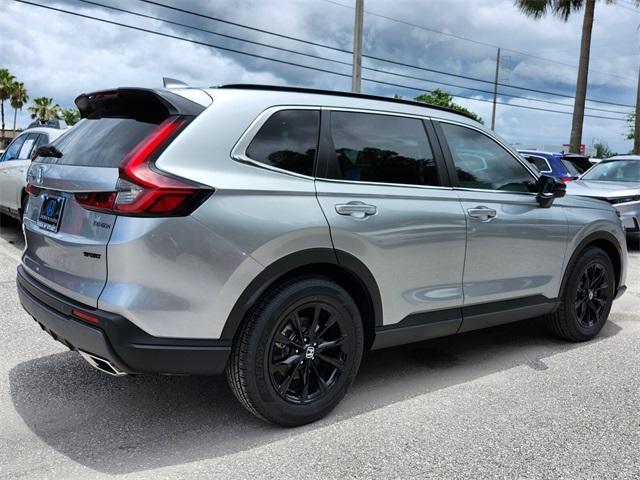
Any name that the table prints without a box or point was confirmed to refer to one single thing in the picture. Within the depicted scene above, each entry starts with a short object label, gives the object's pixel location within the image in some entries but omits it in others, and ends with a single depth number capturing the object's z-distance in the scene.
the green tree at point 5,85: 57.91
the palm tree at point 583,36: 19.33
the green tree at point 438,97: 48.87
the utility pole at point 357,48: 15.97
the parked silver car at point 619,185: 9.28
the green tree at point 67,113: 71.99
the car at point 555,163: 12.27
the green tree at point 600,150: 40.56
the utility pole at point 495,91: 43.41
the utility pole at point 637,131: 22.22
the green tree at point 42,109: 68.44
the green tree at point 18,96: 59.50
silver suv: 2.73
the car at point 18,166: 8.43
